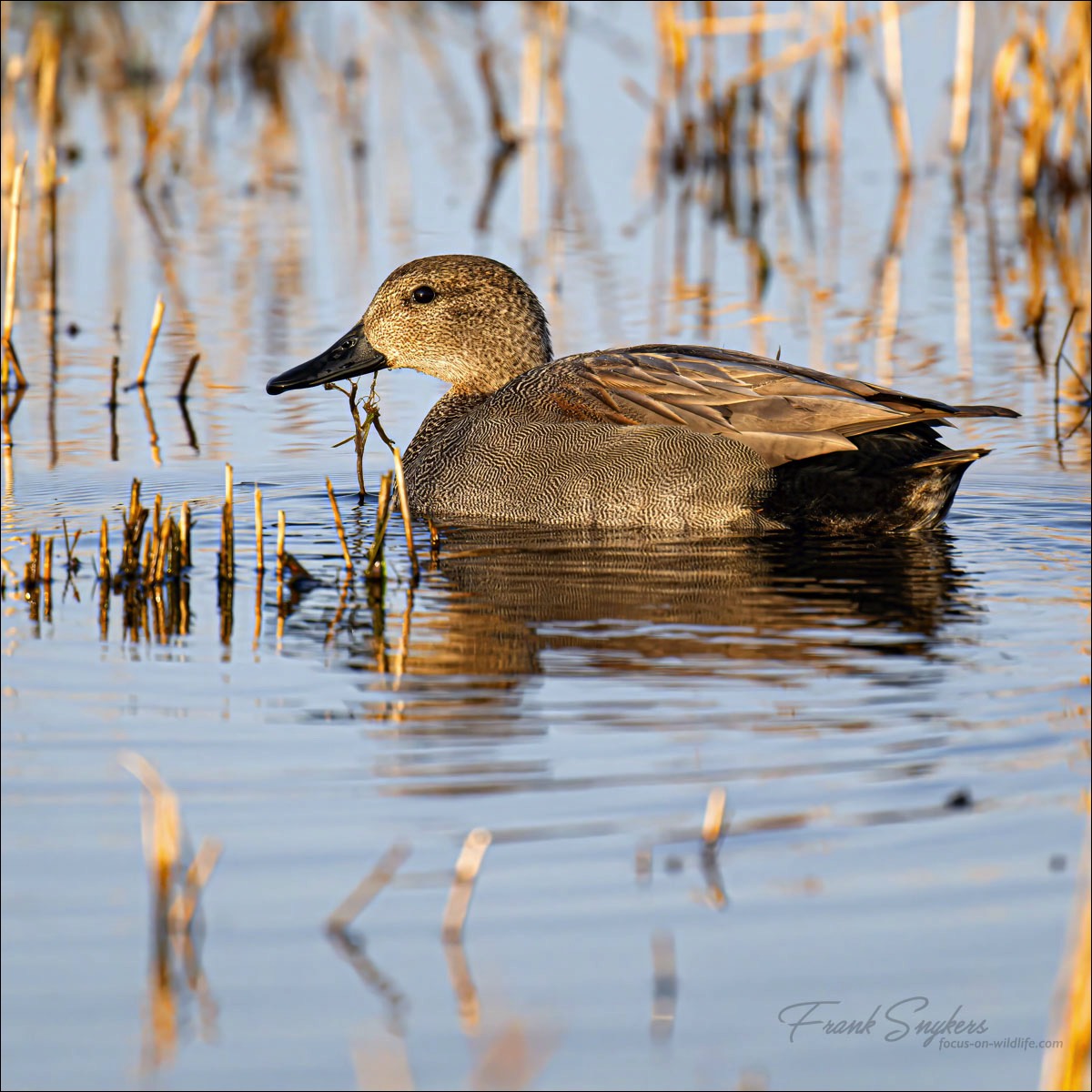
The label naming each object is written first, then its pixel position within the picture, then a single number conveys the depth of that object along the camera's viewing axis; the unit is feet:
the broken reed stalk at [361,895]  22.36
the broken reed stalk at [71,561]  38.86
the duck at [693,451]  42.86
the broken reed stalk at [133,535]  37.86
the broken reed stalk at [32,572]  37.86
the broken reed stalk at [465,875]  21.70
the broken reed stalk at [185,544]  39.04
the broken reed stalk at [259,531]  38.32
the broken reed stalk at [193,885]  21.48
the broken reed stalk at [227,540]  38.42
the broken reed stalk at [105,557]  37.58
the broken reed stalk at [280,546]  38.29
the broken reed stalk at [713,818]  23.73
